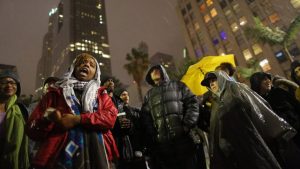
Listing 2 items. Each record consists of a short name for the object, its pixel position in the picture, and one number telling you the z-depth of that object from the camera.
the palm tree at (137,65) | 33.28
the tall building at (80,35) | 112.06
